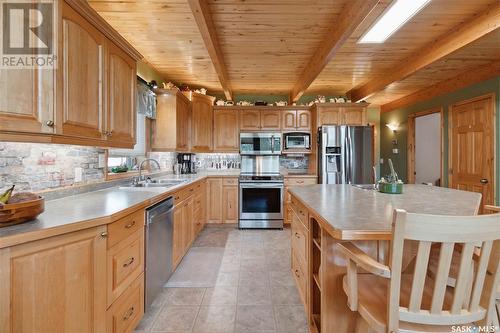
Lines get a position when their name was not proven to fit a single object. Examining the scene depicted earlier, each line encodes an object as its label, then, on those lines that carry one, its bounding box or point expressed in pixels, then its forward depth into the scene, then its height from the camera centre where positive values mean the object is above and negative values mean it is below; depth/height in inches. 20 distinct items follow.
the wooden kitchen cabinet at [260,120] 179.6 +32.6
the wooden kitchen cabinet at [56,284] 39.1 -22.5
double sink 97.1 -9.6
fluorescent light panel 80.1 +54.8
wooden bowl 41.8 -9.1
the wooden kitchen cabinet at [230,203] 167.3 -28.5
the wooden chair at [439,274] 32.0 -16.1
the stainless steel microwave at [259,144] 177.2 +14.2
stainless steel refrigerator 162.9 +6.0
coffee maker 171.2 -0.1
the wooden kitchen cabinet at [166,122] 136.8 +23.8
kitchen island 45.9 -12.6
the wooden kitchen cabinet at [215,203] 166.9 -28.5
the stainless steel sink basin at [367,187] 92.4 -9.8
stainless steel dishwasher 72.4 -28.2
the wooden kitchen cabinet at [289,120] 179.9 +32.7
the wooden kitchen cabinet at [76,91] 46.9 +17.2
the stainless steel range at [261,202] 159.8 -26.7
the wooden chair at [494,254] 34.9 -13.7
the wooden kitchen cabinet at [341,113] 170.9 +36.0
